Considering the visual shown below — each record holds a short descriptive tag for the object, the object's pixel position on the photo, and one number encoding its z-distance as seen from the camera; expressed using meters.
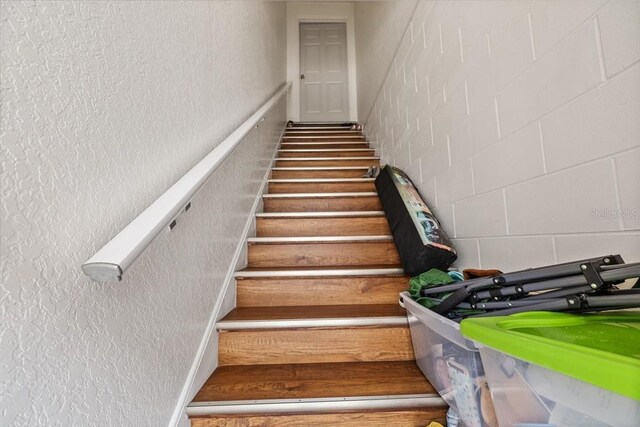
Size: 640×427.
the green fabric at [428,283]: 1.01
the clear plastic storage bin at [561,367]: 0.37
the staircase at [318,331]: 0.89
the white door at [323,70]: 5.02
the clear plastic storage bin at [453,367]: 0.69
